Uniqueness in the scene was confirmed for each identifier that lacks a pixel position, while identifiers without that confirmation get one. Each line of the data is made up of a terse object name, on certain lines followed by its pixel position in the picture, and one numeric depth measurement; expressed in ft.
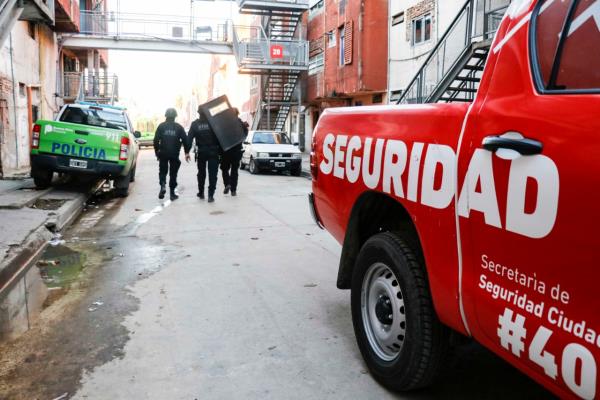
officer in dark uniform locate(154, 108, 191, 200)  36.45
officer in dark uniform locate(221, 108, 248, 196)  39.06
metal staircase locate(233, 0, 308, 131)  93.38
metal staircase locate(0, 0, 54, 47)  33.45
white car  61.26
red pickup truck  6.13
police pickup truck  34.73
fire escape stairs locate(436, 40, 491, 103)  30.73
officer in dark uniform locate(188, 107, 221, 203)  36.73
